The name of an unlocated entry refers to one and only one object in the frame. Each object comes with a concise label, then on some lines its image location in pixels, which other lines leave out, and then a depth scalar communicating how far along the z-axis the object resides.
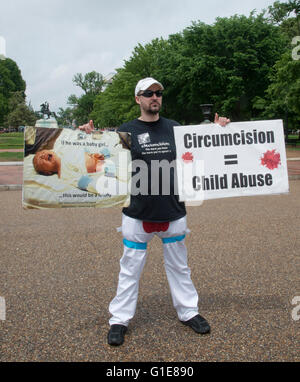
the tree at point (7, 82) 45.83
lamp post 17.87
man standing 2.98
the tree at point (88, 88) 98.81
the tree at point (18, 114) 74.00
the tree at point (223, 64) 31.95
